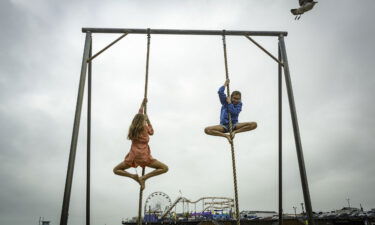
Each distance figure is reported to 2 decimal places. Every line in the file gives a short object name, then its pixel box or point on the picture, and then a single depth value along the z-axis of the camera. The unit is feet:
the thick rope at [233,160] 12.62
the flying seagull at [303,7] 16.30
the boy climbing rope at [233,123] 17.52
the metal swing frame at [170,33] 12.12
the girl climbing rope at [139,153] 15.10
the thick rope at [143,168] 13.37
